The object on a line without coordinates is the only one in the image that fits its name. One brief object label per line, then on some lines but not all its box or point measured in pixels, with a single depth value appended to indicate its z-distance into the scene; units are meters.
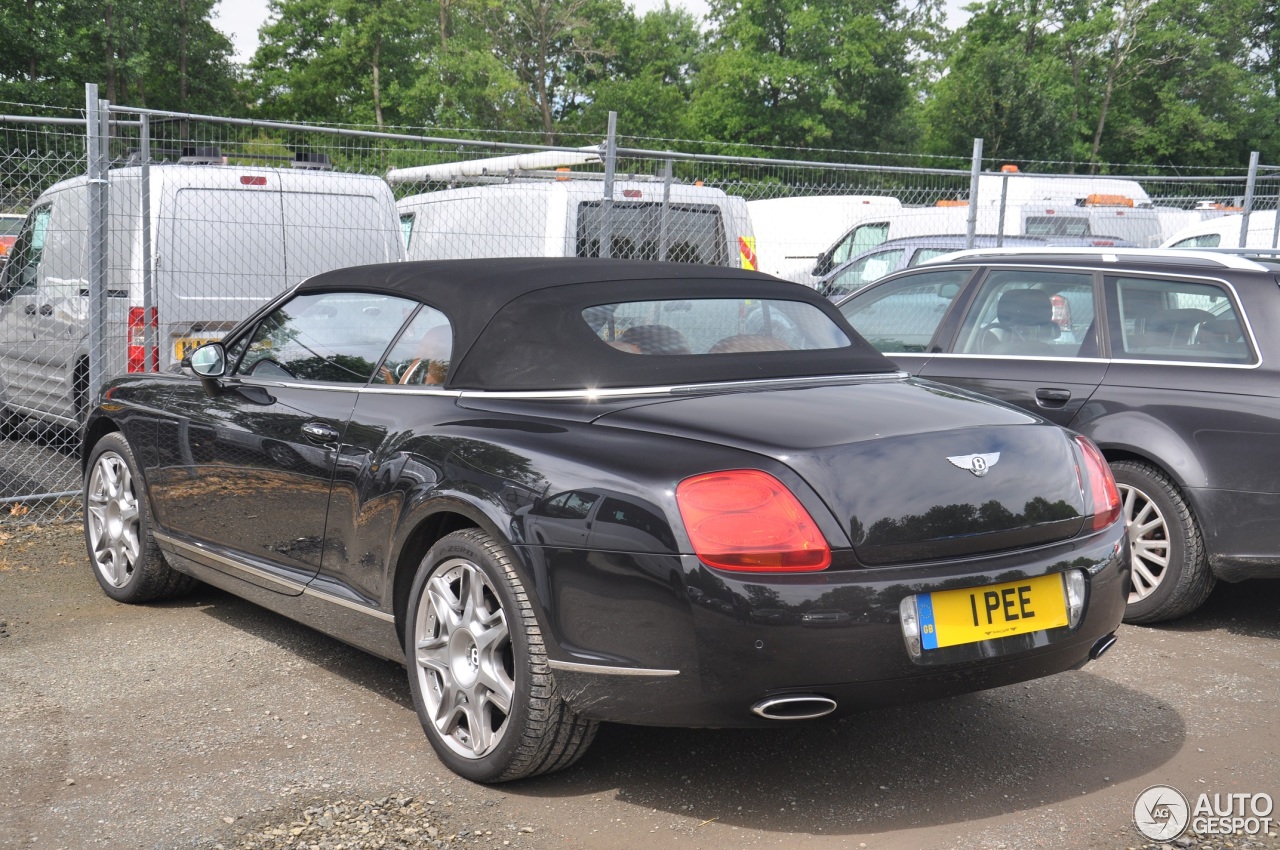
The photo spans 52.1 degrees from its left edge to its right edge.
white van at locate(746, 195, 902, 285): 18.59
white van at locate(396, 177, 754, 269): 9.54
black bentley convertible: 3.17
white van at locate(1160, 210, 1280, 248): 14.28
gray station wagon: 5.12
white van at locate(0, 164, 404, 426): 7.83
